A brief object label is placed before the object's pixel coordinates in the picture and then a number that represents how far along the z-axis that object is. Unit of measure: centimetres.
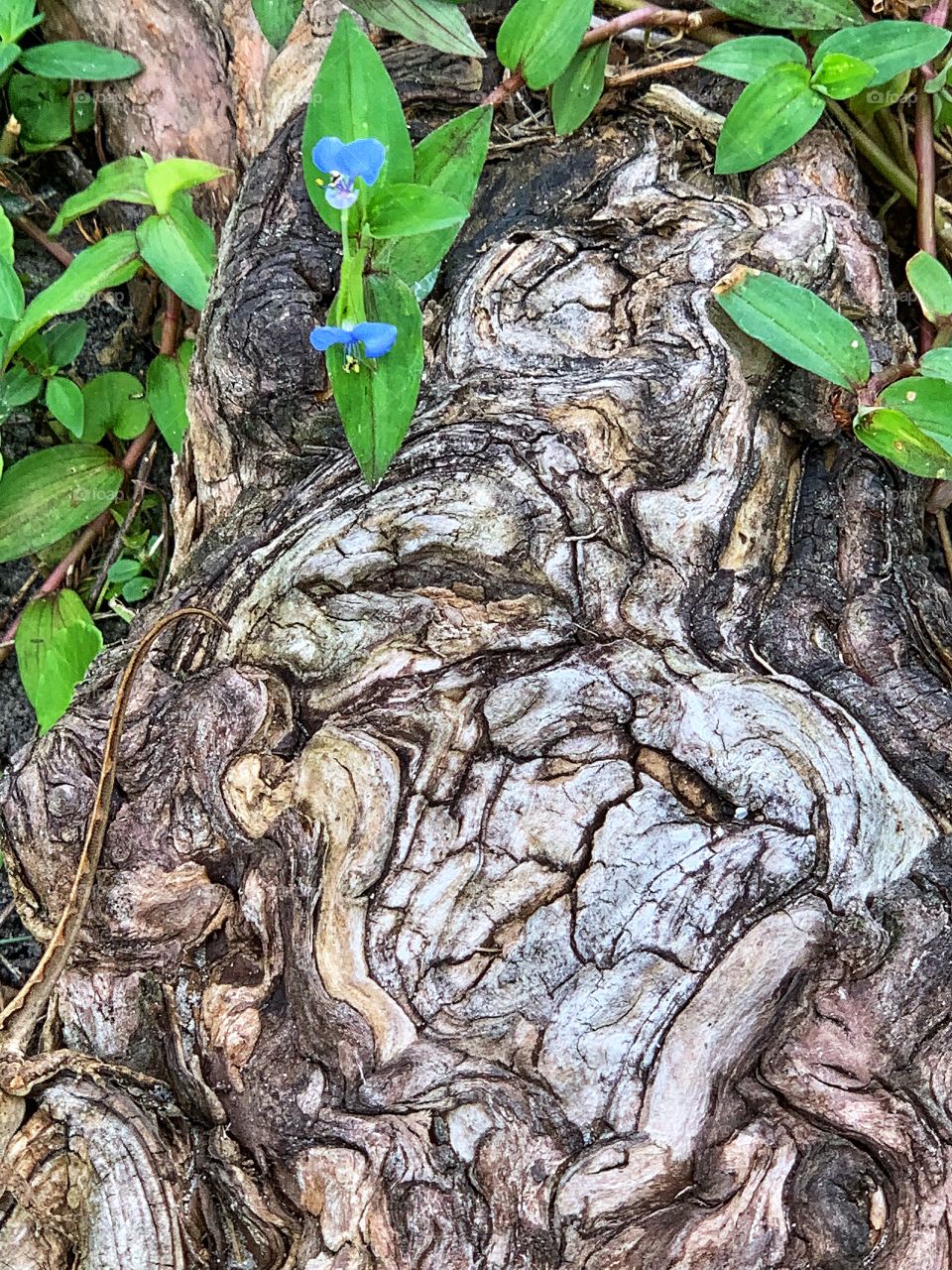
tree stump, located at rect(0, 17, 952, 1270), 20
